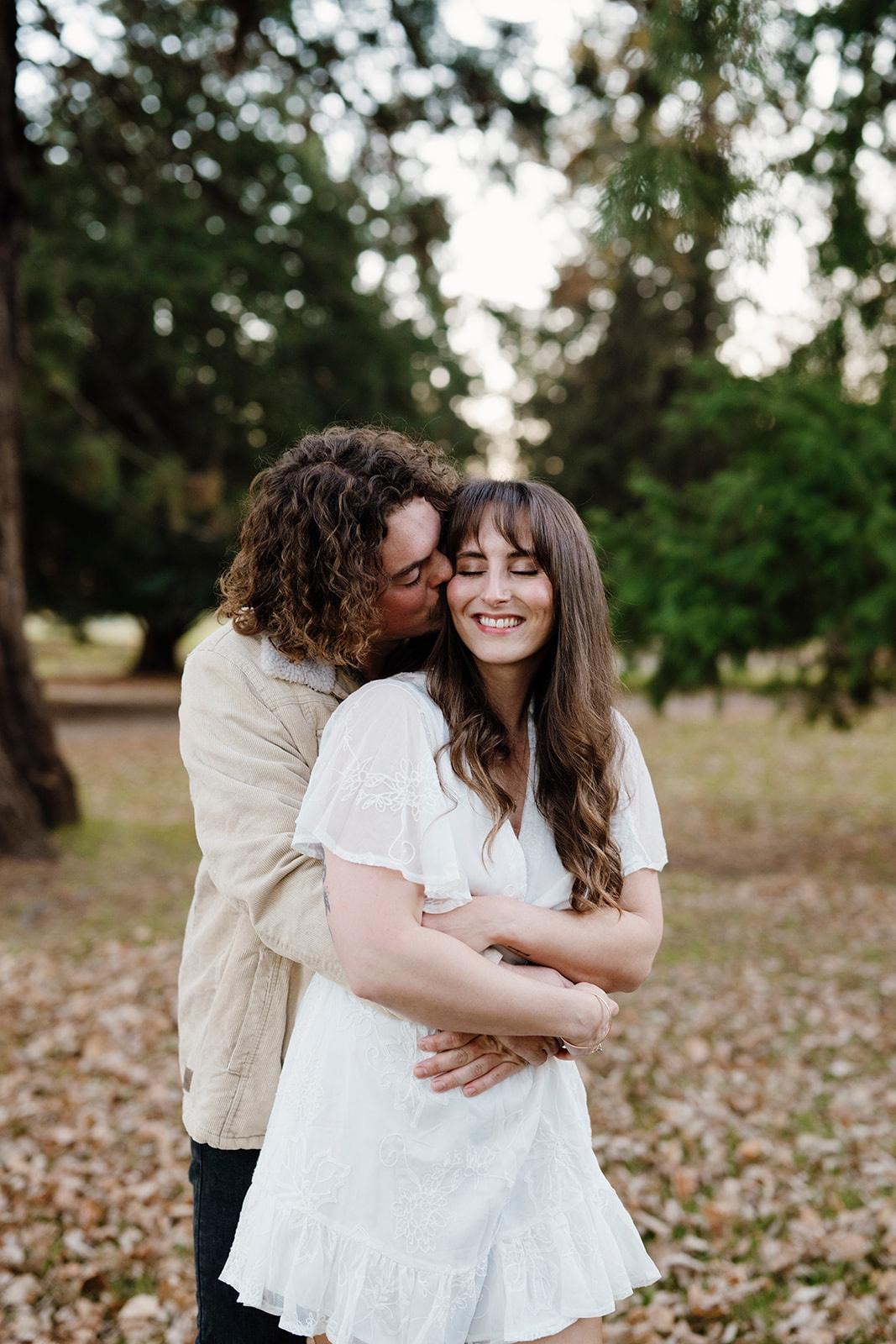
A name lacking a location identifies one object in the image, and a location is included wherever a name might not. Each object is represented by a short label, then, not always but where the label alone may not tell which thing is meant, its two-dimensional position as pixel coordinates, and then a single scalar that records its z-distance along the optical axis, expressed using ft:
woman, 6.07
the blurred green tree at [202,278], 29.78
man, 7.13
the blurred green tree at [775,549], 25.96
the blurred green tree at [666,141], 14.07
